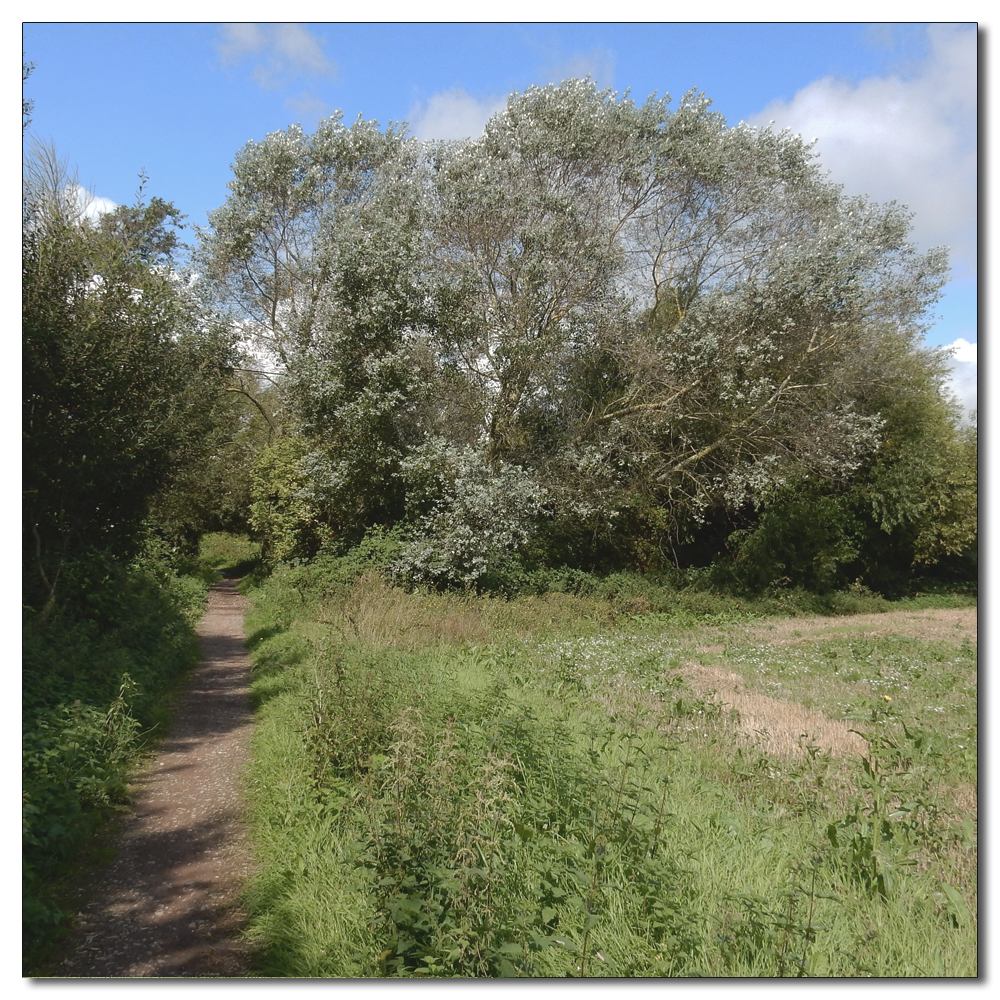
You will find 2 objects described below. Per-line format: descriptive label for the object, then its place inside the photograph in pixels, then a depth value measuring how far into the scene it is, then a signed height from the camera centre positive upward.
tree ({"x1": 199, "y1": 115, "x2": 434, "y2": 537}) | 18.89 +6.42
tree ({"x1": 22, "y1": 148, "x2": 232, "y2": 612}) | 7.85 +1.59
